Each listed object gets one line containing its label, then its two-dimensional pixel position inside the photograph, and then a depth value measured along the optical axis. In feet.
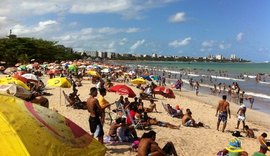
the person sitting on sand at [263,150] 20.30
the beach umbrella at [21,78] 36.42
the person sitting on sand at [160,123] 32.36
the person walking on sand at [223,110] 32.21
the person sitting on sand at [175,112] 39.72
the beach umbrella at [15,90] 25.40
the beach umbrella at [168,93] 42.38
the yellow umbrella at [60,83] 34.74
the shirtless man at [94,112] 19.54
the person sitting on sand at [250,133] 33.87
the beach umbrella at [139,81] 51.20
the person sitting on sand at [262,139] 26.33
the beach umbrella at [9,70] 81.57
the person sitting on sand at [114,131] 24.32
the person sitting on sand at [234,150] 19.75
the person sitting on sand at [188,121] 34.92
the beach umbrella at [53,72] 68.59
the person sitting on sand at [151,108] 40.56
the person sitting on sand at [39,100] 23.26
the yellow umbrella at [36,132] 9.60
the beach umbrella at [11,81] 28.48
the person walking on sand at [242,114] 36.18
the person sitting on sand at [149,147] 17.97
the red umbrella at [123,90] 30.72
